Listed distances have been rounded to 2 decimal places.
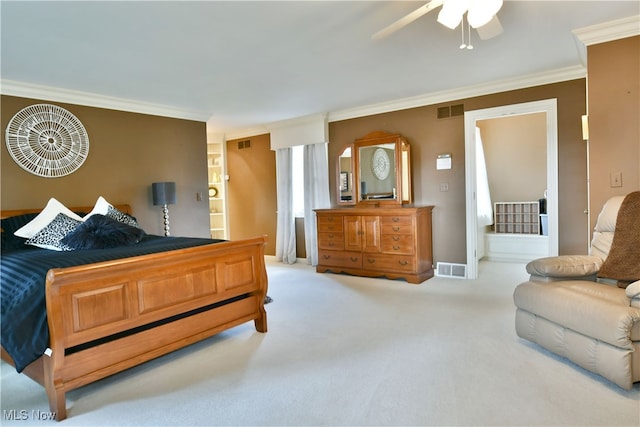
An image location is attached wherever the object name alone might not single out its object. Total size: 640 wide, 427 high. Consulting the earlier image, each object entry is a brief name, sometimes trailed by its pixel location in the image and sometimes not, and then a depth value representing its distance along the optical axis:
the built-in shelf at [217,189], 7.13
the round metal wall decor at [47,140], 3.80
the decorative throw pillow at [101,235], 3.09
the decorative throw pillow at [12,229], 3.32
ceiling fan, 1.90
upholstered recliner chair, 1.99
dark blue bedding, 1.97
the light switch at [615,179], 2.95
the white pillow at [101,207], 3.89
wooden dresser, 4.59
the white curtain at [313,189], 5.89
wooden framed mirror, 5.04
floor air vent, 4.78
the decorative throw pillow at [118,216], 3.86
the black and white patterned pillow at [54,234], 3.24
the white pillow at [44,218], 3.38
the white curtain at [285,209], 6.29
